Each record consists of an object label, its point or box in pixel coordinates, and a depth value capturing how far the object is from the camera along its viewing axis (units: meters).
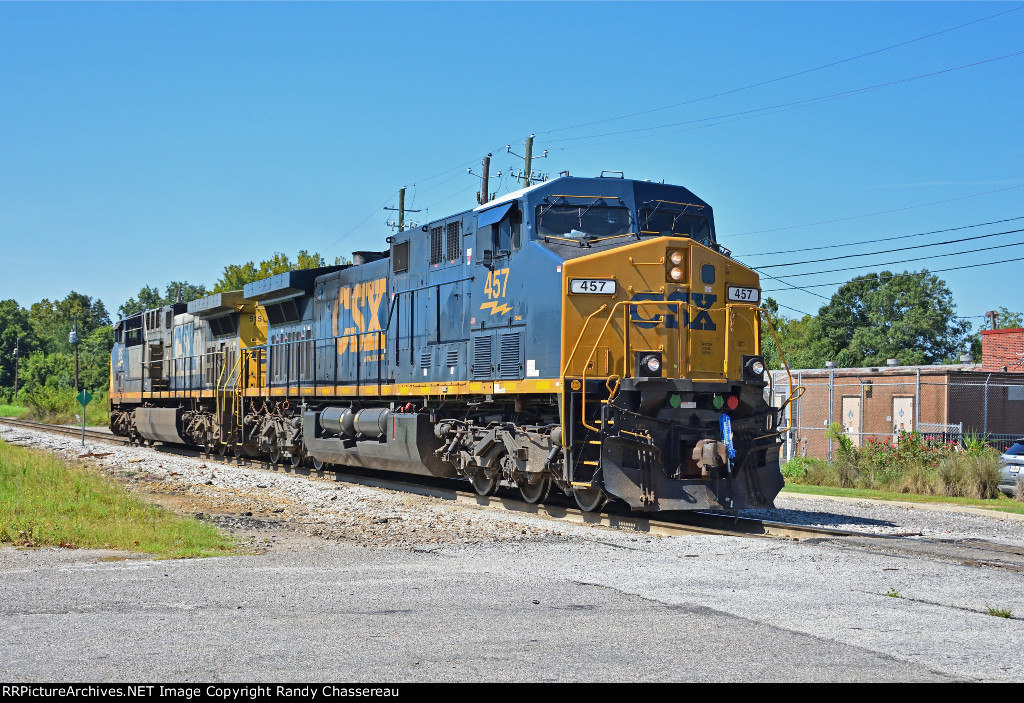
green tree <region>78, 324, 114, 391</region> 86.38
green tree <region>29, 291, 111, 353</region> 143.75
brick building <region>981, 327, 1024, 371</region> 42.69
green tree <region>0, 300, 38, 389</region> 108.88
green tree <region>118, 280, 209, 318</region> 136.38
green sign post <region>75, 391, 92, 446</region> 33.66
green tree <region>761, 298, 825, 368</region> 62.16
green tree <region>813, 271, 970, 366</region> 61.19
